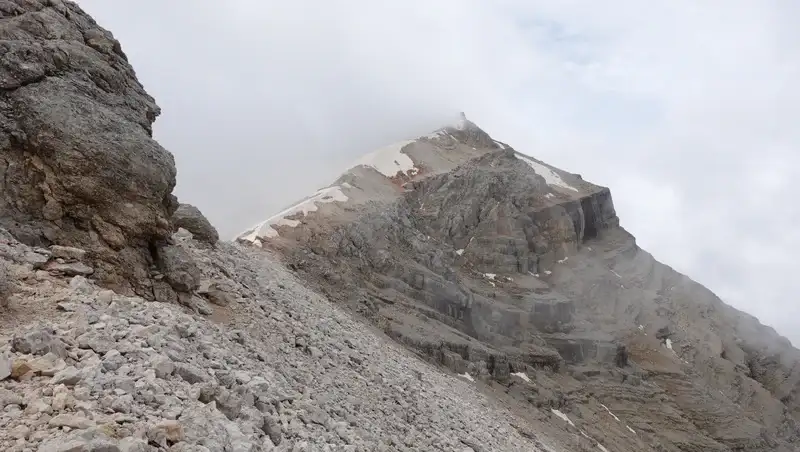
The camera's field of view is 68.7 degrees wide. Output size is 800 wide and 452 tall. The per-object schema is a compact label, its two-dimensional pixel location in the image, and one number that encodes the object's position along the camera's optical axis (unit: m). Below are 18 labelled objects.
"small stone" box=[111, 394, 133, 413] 9.64
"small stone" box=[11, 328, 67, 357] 10.51
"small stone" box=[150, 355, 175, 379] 11.19
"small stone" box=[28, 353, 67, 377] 9.99
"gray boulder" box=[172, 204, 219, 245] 26.48
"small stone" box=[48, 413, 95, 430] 8.86
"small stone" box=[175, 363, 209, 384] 11.69
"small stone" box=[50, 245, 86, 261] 14.88
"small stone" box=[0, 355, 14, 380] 9.69
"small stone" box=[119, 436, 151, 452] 8.75
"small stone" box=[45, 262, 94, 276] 14.27
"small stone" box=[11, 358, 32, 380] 9.82
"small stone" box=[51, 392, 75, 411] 9.23
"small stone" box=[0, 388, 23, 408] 9.15
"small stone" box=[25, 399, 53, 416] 9.06
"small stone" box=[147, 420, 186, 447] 9.37
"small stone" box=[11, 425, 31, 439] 8.54
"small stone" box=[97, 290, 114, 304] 13.31
